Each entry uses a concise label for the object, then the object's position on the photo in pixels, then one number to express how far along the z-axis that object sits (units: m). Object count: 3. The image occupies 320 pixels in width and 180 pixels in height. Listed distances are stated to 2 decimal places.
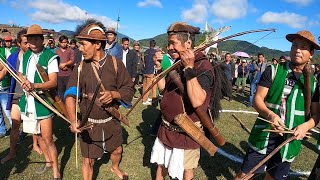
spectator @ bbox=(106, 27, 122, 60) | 7.26
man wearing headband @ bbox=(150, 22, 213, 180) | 2.84
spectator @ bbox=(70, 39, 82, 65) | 8.21
